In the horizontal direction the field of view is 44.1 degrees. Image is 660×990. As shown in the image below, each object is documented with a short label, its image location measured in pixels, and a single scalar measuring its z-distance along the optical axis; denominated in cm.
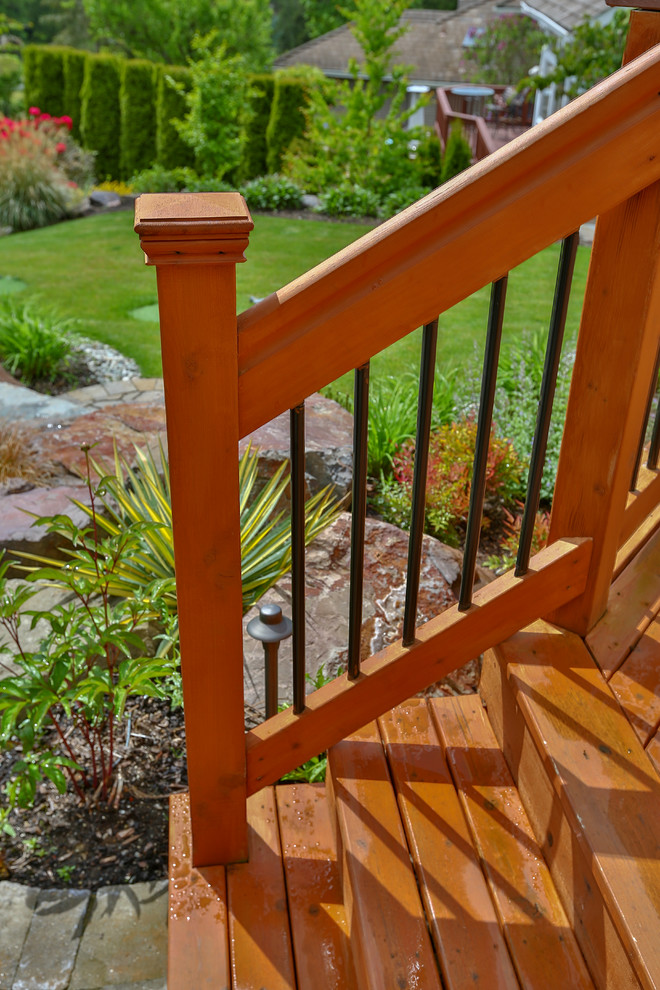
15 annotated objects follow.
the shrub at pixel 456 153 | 1057
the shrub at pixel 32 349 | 536
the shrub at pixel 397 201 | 1000
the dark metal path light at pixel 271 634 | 183
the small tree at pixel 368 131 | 1045
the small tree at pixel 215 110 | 1047
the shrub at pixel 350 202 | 1017
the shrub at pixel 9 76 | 1768
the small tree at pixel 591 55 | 956
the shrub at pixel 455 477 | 342
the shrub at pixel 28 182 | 1009
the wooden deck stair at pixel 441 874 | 129
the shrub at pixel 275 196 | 1054
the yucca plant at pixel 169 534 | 266
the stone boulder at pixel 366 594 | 254
